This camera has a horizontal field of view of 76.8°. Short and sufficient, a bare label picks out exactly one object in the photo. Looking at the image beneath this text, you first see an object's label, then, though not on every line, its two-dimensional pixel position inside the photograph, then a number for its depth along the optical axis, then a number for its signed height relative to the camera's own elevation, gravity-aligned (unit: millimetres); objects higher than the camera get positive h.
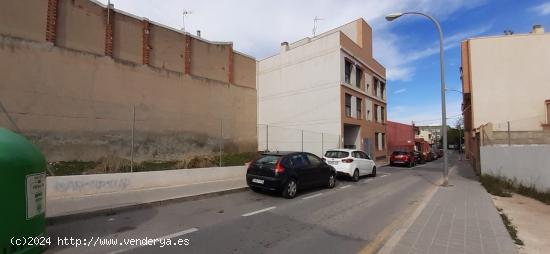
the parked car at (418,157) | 33291 -1346
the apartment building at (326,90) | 25742 +4412
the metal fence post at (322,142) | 25109 +158
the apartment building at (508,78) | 21516 +4182
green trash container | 3836 -593
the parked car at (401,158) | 28953 -1182
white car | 15773 -813
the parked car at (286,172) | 10648 -918
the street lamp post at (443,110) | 14831 +1496
